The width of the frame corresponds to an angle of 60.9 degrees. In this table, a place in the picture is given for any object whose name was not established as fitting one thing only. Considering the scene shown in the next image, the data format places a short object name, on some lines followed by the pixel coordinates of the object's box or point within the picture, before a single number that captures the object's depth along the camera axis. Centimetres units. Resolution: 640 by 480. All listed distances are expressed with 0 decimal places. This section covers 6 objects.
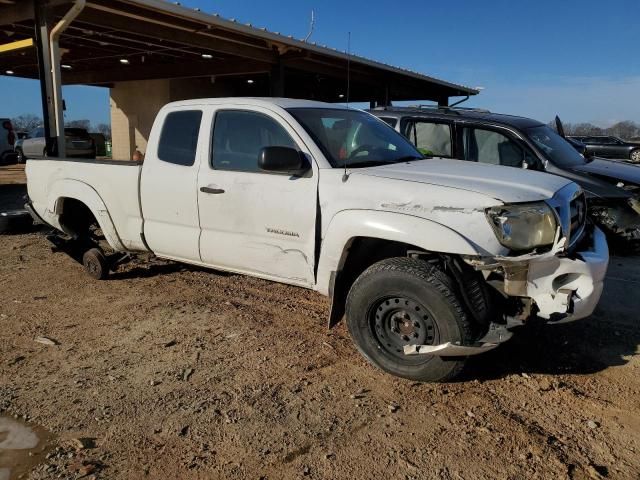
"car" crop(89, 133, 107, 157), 3141
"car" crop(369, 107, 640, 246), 669
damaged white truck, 328
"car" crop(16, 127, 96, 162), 2087
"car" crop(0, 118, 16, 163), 2147
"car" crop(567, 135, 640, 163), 2582
